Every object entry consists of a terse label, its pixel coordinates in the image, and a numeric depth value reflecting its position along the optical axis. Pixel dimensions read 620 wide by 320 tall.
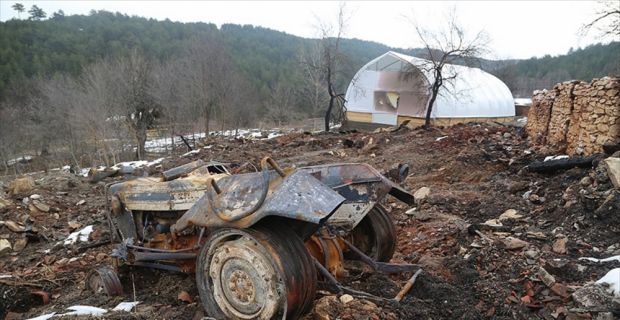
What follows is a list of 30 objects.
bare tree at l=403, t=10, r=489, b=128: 21.89
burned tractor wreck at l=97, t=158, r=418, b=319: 3.01
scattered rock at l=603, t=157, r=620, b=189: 5.99
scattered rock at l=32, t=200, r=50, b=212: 10.30
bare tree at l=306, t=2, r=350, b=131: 25.14
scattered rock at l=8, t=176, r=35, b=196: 11.92
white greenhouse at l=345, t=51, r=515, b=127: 27.34
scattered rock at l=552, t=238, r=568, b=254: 4.98
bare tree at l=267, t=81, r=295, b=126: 52.38
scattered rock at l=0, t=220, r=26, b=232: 8.85
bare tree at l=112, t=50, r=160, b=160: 27.89
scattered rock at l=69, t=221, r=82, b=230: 9.26
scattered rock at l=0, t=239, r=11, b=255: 8.14
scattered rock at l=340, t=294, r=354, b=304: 3.44
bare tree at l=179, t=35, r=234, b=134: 31.23
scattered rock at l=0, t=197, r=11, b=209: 10.08
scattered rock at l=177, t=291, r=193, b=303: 3.97
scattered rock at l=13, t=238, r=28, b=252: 8.34
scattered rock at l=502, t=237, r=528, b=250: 5.07
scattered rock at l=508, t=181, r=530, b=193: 8.28
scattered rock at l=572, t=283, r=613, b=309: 3.46
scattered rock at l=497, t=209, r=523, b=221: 6.69
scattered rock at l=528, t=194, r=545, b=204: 7.26
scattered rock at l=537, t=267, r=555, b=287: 4.06
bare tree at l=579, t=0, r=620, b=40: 15.54
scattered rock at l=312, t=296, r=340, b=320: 3.25
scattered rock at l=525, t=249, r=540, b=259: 4.77
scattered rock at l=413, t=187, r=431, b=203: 8.55
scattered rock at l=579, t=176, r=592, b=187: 6.73
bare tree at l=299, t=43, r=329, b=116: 33.52
